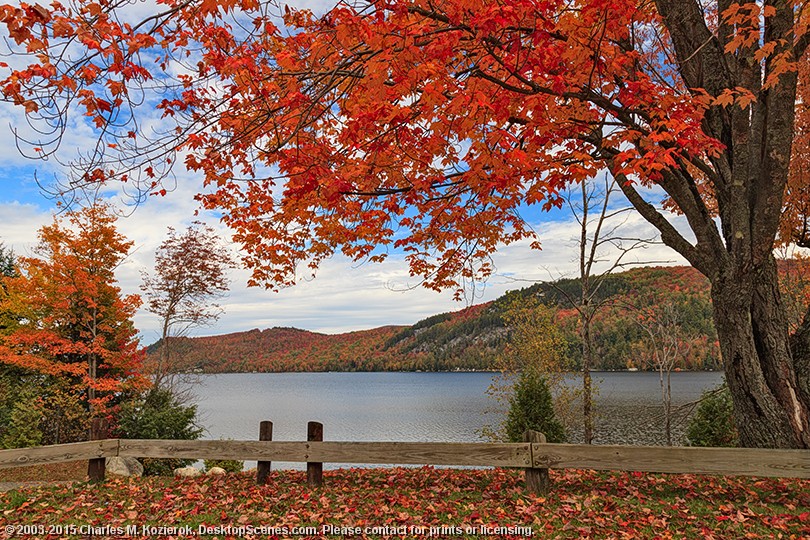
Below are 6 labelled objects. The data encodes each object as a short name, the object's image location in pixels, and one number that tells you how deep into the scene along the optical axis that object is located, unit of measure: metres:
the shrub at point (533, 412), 13.01
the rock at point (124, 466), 12.59
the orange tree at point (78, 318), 17.22
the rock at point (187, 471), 12.86
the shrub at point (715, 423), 13.40
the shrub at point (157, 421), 16.58
